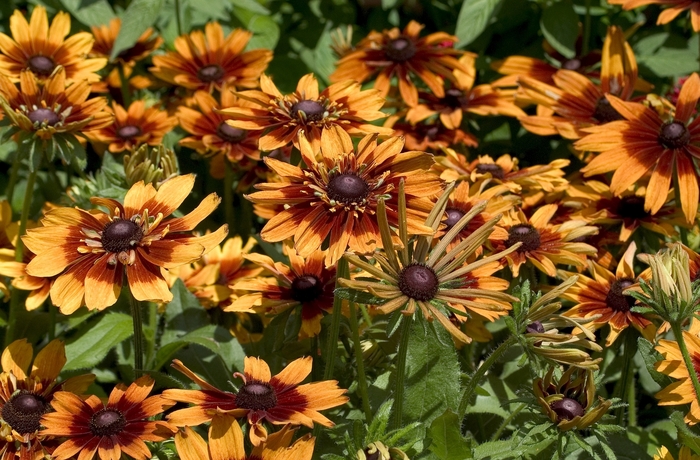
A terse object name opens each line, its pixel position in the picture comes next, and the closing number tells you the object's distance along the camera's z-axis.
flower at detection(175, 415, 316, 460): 1.01
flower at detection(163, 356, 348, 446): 1.03
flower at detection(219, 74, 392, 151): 1.13
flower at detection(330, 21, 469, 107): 1.35
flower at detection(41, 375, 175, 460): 1.04
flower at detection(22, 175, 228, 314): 1.05
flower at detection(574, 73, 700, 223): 1.20
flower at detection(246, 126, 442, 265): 1.04
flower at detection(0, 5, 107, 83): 1.32
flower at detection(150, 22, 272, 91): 1.37
